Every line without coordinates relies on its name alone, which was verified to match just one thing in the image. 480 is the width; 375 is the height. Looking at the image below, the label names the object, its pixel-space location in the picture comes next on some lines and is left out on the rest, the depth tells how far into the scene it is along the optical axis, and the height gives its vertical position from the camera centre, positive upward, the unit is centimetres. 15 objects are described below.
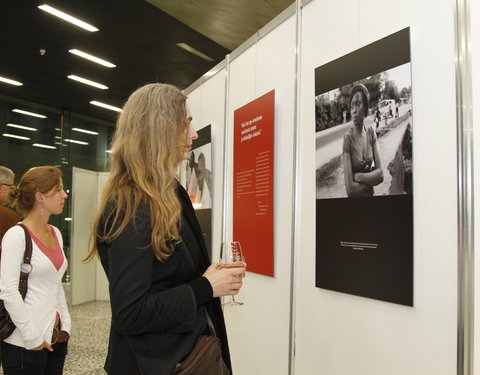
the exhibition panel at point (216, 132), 366 +72
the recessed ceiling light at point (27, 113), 772 +181
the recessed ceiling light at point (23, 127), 754 +149
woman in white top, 200 -40
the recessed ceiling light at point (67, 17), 497 +240
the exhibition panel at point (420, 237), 162 -9
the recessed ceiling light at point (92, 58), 621 +234
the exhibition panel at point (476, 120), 149 +35
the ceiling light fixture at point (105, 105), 844 +217
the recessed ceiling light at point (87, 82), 717 +227
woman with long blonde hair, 110 -12
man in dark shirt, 258 +4
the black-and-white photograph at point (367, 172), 178 +20
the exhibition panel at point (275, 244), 264 -20
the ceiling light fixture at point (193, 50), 615 +246
